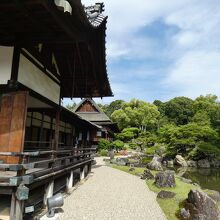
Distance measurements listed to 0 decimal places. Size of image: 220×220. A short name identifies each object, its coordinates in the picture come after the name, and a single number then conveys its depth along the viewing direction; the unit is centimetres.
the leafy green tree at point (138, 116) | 5425
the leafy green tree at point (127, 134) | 4461
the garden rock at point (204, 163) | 3112
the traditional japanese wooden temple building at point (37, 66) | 588
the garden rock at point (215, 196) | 1019
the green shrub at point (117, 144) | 3562
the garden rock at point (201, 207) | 726
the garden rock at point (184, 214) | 743
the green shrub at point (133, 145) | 4540
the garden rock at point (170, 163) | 3028
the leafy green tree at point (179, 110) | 6388
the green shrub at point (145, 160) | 2616
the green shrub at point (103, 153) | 3209
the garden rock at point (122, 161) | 2277
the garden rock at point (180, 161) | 3094
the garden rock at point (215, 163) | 3189
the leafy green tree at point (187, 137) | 3105
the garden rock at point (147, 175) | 1496
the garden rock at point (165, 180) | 1211
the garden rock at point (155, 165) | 1998
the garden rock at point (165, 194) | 990
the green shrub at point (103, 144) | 3334
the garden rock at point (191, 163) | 3136
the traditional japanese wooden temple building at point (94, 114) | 3675
